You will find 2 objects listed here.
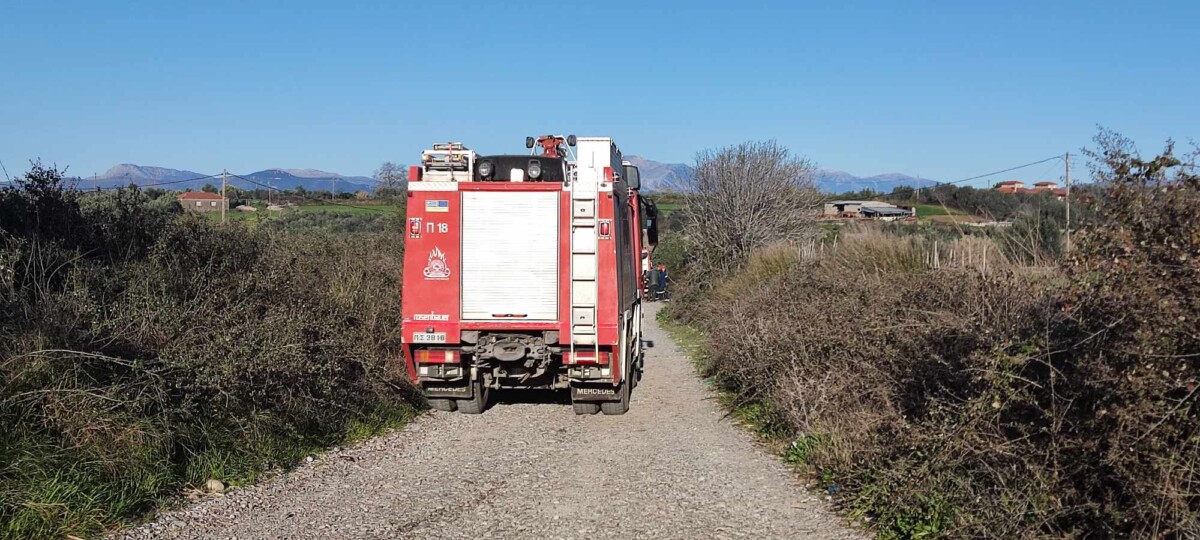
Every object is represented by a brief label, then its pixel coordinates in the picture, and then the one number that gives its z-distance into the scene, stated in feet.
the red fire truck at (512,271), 33.58
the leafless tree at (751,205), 91.45
